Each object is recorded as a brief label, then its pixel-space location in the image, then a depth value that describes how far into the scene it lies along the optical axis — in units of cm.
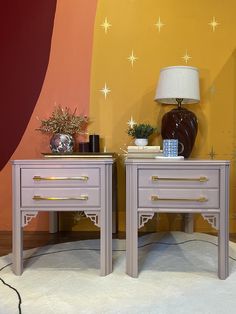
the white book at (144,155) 187
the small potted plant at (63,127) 203
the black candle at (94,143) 208
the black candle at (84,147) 206
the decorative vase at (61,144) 202
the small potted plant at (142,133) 200
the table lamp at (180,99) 185
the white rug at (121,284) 117
